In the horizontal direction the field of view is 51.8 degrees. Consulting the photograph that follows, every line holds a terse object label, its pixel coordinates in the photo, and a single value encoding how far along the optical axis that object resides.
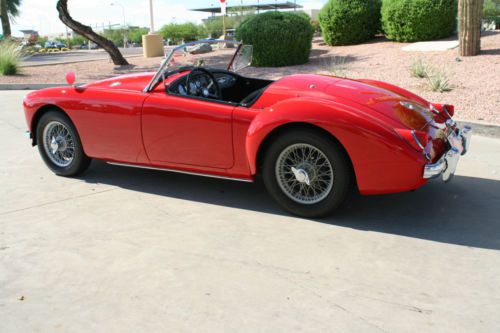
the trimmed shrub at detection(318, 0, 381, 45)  16.27
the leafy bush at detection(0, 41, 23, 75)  15.82
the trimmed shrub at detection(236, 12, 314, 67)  14.51
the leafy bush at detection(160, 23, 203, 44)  38.25
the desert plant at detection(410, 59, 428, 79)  10.65
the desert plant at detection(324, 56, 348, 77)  11.55
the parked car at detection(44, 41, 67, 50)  54.55
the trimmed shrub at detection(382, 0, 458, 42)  14.75
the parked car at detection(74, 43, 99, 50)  59.62
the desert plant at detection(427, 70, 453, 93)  9.33
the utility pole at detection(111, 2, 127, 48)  49.34
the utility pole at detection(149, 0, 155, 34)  23.52
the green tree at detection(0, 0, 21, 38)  31.95
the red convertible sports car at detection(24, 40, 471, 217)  3.72
